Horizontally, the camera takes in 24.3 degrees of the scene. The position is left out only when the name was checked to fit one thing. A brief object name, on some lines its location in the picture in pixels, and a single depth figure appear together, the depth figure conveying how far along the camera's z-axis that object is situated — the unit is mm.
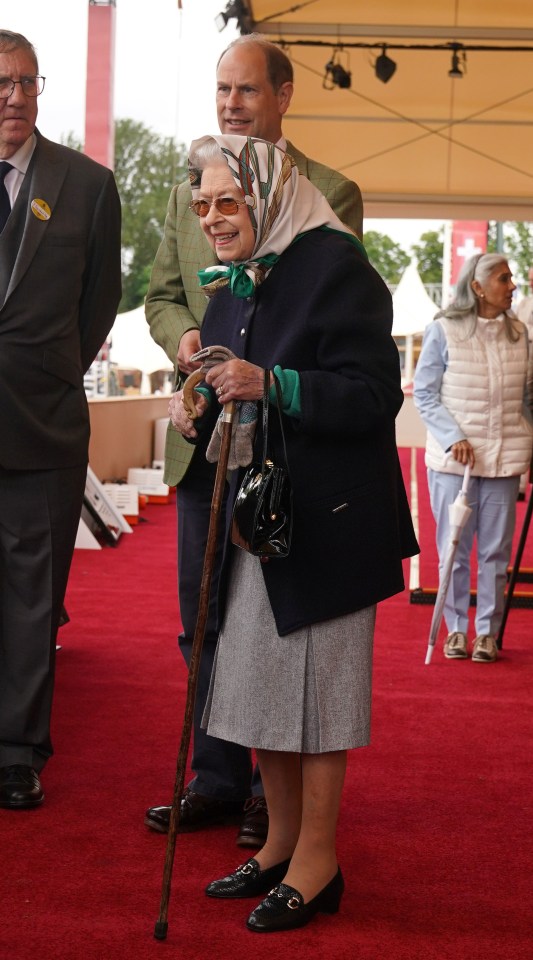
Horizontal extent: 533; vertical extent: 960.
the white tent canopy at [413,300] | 20281
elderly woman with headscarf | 2236
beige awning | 11383
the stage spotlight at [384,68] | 11094
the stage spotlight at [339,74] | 11148
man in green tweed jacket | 2805
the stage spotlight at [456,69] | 11000
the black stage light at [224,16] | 10570
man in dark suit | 3078
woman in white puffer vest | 5086
